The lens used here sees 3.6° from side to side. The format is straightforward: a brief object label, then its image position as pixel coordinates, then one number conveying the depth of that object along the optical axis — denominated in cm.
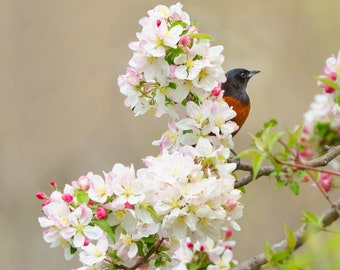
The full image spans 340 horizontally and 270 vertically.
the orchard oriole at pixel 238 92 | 586
